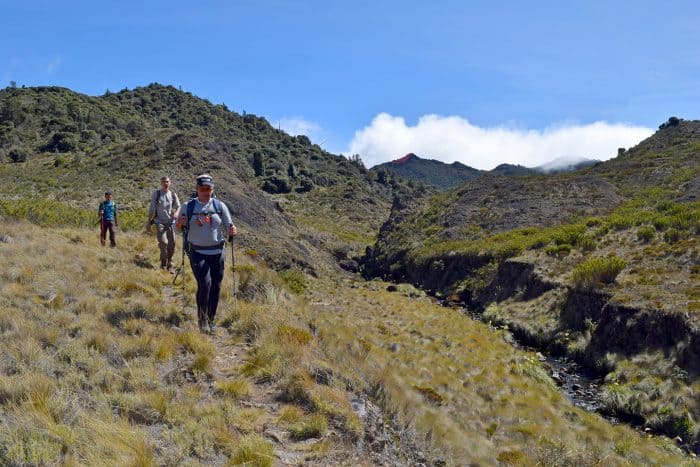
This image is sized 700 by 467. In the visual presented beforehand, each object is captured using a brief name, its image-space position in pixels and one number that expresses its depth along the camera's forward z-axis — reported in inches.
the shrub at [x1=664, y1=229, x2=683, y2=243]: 775.7
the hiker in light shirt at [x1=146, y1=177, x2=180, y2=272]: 434.0
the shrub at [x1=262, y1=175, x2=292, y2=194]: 3063.5
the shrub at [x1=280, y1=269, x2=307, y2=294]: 705.3
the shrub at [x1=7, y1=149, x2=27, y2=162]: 2063.2
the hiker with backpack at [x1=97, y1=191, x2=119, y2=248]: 514.3
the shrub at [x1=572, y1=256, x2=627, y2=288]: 702.5
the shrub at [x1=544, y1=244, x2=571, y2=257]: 909.8
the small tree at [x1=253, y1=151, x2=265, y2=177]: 3371.1
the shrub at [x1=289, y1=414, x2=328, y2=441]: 181.9
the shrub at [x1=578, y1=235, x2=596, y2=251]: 888.9
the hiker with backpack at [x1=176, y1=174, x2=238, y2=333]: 270.8
